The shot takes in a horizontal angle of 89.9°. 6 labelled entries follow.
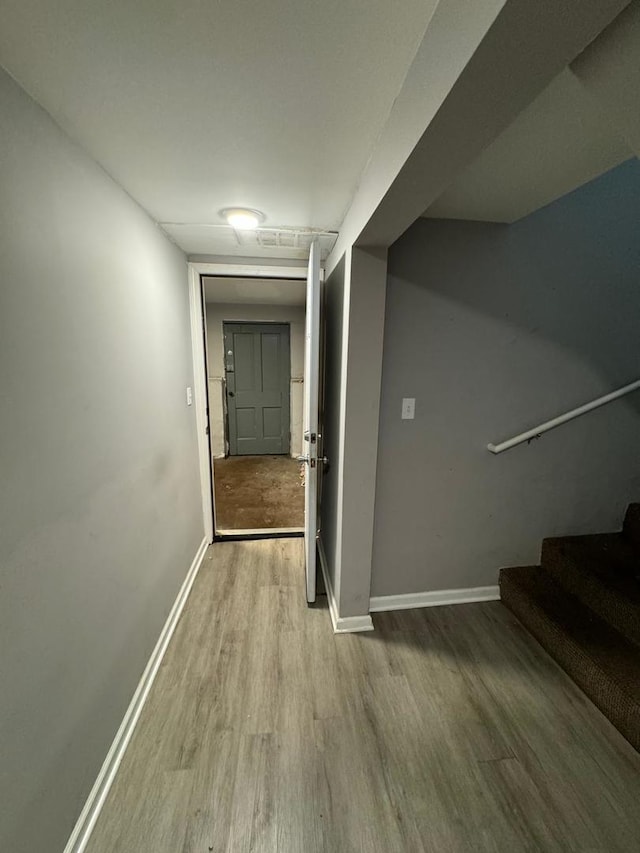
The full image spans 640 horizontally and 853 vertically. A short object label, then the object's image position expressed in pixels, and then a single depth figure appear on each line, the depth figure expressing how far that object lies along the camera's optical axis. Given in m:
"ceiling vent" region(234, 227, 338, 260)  1.67
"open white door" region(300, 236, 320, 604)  1.57
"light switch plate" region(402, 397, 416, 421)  1.57
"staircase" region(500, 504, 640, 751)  1.27
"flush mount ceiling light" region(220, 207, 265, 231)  1.44
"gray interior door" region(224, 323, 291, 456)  4.27
